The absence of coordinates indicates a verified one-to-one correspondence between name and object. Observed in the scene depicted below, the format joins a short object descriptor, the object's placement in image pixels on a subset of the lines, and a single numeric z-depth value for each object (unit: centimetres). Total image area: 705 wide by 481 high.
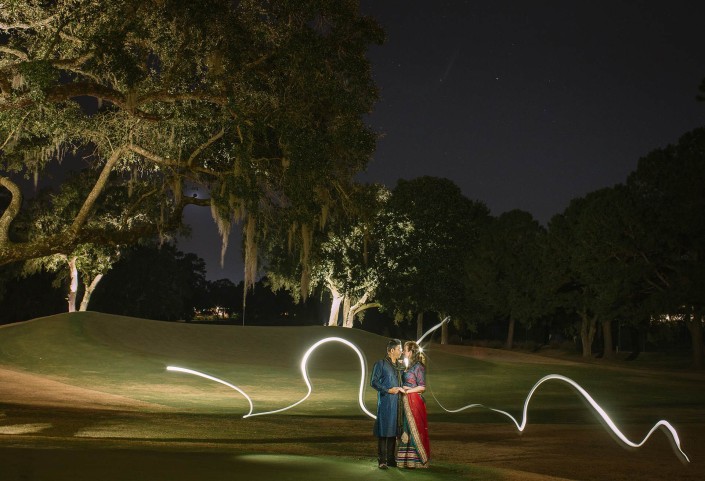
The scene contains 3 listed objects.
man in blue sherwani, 1202
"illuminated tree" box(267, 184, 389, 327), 6384
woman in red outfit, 1202
